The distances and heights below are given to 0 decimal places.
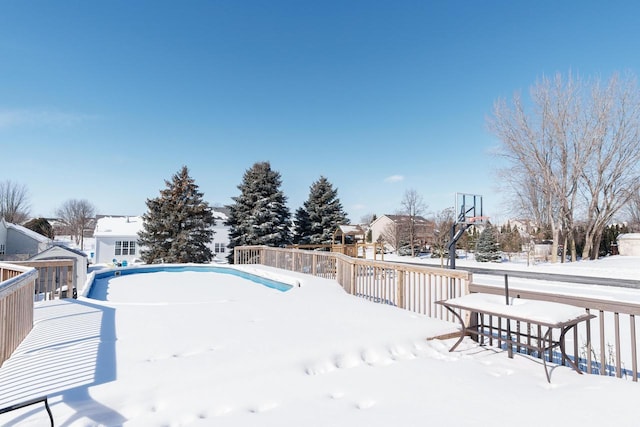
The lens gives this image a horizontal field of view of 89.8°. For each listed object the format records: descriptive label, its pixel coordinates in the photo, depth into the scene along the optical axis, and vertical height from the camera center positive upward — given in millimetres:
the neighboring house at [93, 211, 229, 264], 24766 -546
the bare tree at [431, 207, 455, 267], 24094 +658
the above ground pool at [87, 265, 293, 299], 10047 -1465
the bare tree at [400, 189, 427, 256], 32656 +3199
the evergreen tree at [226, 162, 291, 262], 21402 +1606
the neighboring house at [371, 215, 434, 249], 32188 +856
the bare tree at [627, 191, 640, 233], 31266 +2193
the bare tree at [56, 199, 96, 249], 47716 +3185
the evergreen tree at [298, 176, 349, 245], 23109 +1719
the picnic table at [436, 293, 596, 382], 2912 -738
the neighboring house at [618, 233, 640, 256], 24266 -461
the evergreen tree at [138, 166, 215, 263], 20438 +634
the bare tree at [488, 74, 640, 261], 18797 +5687
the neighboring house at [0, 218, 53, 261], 22984 -630
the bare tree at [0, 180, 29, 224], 33969 +3536
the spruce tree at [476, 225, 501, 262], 25141 -872
